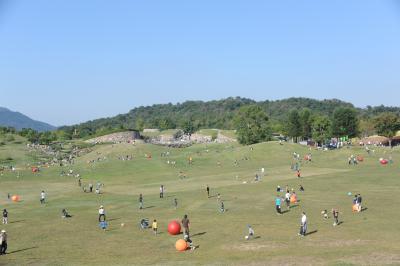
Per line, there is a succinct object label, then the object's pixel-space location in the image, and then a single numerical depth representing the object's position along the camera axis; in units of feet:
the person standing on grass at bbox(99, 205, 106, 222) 138.63
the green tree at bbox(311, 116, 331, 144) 470.39
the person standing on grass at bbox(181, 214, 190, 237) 105.91
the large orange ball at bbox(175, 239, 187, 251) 101.16
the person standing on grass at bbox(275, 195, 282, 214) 136.56
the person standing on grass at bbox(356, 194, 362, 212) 134.92
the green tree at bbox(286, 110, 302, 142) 496.64
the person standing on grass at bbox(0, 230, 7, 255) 104.36
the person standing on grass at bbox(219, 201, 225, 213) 147.41
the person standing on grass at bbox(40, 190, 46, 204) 186.09
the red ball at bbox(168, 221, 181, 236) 117.70
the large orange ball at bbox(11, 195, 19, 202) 196.75
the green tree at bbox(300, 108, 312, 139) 504.02
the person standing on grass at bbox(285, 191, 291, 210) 146.30
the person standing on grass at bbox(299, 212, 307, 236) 107.76
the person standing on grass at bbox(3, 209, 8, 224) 144.97
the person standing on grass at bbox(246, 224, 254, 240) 108.59
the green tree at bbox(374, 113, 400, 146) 521.65
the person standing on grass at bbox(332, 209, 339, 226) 118.73
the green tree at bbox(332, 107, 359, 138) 450.30
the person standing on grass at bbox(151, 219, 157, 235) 121.70
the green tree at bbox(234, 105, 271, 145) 432.25
